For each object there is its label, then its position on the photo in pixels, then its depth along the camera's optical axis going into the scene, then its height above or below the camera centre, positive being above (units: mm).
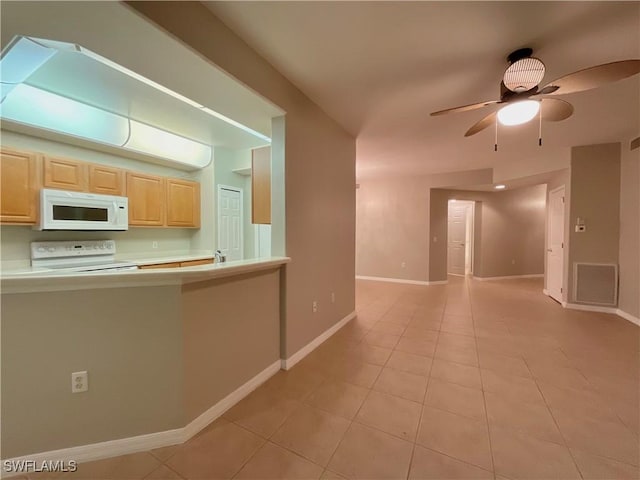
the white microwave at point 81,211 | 2740 +262
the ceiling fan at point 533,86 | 1531 +979
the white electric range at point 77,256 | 2881 -261
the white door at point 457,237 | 7548 -40
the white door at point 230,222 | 4355 +218
